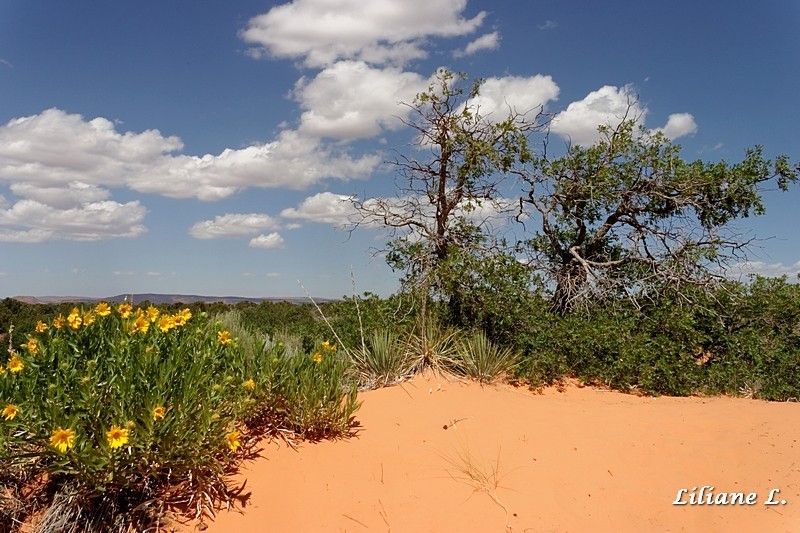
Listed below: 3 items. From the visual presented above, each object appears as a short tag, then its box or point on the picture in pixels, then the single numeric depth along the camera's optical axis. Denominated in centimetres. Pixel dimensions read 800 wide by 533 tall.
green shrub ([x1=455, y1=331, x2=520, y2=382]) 750
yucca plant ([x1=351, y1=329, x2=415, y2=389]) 710
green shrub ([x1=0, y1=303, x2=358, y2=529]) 390
